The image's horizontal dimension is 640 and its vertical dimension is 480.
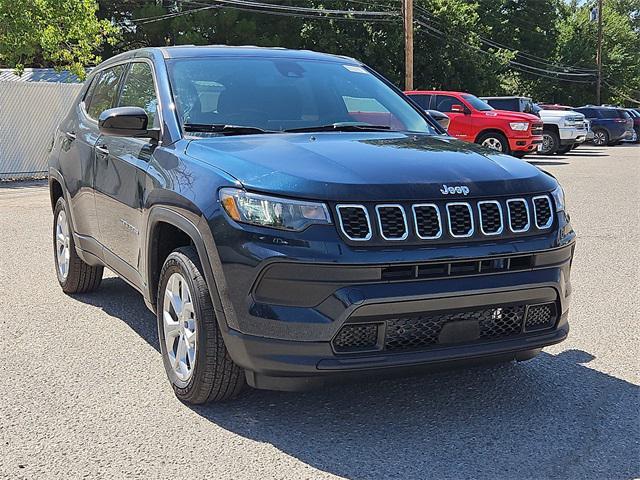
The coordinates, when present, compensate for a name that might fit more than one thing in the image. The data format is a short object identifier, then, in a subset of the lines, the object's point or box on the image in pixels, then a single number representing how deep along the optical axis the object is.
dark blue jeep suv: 3.29
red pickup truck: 20.12
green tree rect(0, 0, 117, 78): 19.16
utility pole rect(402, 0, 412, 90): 27.71
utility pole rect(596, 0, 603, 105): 57.88
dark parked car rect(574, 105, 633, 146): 33.81
